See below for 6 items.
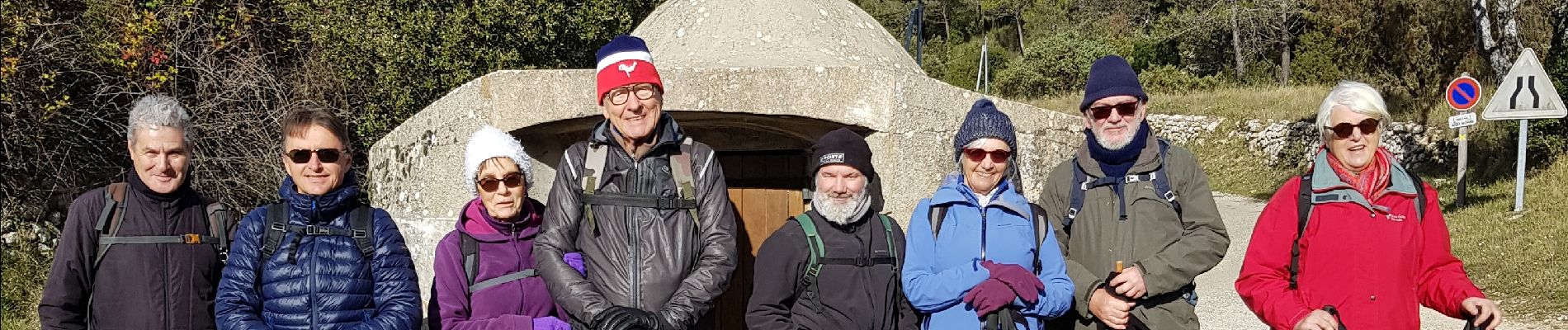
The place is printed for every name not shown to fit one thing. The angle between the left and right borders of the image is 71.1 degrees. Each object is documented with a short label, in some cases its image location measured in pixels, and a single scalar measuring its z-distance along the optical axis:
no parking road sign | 10.52
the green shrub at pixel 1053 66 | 30.31
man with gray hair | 3.36
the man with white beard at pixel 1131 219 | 3.28
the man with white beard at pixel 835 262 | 3.31
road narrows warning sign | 9.62
